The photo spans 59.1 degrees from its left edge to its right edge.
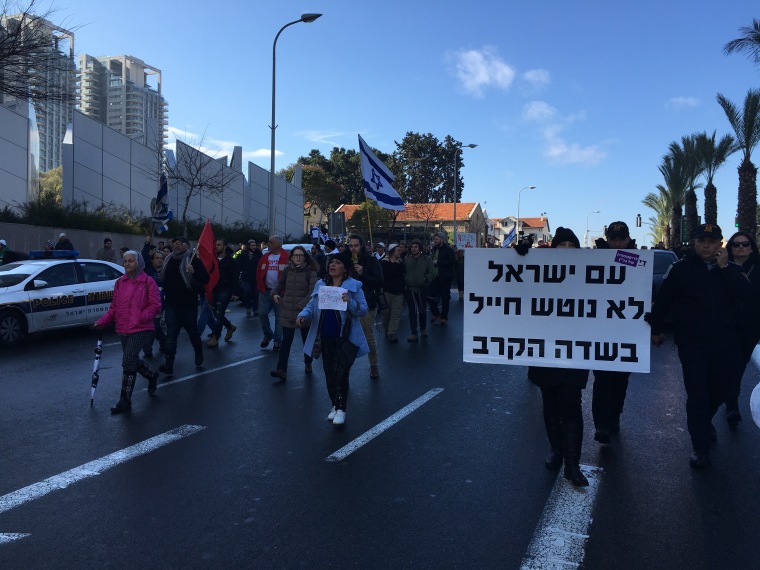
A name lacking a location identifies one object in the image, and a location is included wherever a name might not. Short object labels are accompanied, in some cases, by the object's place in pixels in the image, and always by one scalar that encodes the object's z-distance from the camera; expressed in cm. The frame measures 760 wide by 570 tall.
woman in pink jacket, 695
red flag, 997
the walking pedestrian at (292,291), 830
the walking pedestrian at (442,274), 1427
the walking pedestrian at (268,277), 1088
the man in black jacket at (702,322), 502
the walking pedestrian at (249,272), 1559
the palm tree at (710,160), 3291
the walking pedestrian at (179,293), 859
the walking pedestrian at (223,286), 1156
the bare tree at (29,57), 1353
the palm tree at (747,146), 2692
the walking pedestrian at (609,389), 564
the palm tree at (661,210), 5064
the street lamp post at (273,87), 2367
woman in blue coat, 633
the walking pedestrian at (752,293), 613
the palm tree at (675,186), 4203
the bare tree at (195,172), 3330
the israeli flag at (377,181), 1494
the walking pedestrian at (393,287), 1130
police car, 1082
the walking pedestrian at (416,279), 1205
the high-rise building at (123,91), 17012
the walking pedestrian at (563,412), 464
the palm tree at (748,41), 2209
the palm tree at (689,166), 3622
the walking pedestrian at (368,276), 862
